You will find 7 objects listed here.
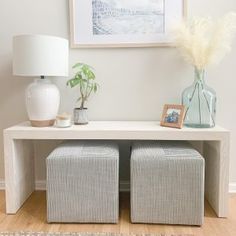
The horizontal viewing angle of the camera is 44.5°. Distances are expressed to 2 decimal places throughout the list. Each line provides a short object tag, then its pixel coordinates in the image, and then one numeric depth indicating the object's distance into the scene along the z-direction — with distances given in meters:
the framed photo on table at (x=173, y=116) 1.86
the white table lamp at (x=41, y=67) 1.79
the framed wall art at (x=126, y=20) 2.10
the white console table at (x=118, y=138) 1.75
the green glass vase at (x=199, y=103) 1.94
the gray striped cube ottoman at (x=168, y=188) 1.64
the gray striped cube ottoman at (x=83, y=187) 1.67
